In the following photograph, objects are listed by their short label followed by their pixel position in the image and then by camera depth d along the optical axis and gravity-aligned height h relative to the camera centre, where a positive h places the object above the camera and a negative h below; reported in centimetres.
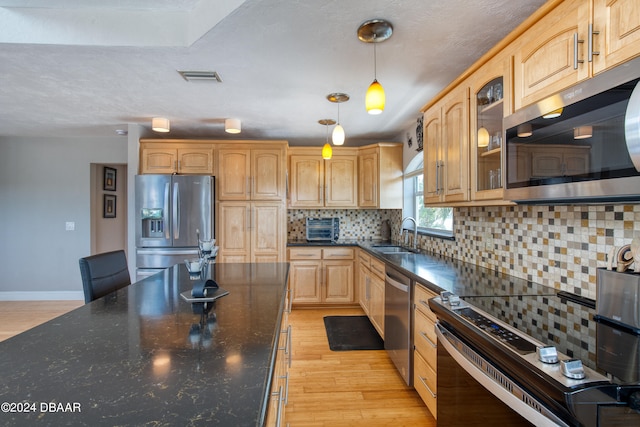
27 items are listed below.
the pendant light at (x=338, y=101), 254 +104
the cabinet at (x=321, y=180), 436 +46
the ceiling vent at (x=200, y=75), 234 +105
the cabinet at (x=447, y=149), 198 +46
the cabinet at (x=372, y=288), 296 -80
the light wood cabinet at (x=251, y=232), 398 -24
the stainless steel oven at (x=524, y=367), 70 -41
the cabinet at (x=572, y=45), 100 +63
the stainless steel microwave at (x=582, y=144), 95 +26
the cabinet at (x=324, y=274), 412 -80
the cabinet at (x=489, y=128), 164 +49
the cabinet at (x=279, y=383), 102 -66
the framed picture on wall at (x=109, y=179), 512 +56
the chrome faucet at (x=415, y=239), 331 -28
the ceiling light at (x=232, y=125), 352 +99
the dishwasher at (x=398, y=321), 216 -82
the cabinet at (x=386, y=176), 412 +49
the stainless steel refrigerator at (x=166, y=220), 371 -9
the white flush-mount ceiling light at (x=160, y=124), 345 +99
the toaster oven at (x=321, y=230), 443 -24
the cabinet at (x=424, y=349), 179 -83
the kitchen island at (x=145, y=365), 66 -42
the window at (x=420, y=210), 317 +4
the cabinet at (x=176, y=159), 390 +67
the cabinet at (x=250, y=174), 400 +50
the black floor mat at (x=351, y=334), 299 -127
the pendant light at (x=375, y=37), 165 +103
